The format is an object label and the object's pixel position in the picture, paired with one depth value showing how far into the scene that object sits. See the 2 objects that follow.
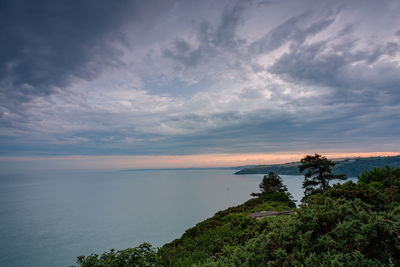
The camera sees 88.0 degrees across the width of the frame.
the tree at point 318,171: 28.67
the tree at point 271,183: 44.62
